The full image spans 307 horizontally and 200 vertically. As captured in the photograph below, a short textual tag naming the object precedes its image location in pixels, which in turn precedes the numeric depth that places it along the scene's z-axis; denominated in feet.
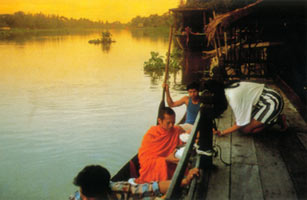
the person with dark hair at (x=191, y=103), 16.50
